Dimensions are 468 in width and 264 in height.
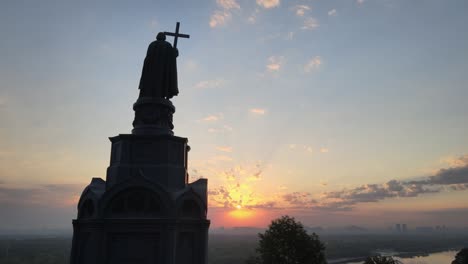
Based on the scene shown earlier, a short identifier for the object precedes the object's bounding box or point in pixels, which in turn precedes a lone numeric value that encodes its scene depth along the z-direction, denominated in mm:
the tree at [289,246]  32969
